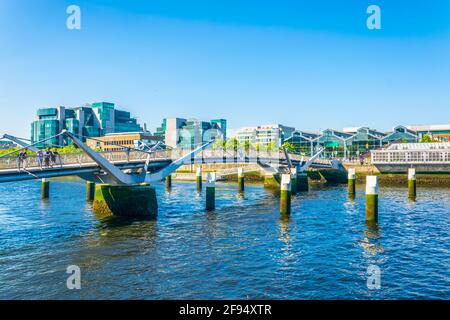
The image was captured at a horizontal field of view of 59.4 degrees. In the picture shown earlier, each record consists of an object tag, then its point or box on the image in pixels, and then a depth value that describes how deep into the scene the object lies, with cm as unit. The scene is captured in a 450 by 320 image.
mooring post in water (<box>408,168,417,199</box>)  4812
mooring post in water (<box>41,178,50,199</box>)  4659
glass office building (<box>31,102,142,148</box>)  16925
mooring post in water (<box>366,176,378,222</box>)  2941
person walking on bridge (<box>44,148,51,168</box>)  2491
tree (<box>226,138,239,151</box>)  12299
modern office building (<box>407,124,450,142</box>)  14050
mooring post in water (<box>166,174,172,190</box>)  6231
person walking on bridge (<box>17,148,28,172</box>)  2305
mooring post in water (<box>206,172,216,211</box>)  3675
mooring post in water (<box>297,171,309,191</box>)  5862
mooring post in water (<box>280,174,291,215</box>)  3350
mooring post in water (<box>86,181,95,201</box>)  4449
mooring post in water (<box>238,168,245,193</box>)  5670
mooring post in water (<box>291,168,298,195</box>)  5364
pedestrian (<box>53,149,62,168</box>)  2587
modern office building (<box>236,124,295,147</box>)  17850
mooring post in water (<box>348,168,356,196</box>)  5030
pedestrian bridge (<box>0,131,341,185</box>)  2355
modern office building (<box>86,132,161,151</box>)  16200
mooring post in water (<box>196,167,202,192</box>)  5861
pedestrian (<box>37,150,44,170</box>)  2406
